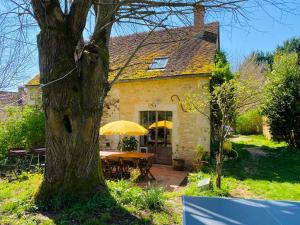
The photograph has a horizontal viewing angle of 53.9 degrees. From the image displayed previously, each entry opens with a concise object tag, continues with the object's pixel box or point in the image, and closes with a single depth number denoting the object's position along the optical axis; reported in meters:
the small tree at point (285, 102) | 15.27
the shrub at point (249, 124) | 25.48
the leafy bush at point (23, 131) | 13.48
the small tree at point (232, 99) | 8.27
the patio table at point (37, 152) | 10.95
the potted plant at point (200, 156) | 12.03
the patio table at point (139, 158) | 10.27
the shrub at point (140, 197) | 6.11
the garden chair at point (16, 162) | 10.70
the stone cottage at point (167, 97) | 13.09
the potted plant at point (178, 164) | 12.73
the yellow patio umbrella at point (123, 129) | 10.73
